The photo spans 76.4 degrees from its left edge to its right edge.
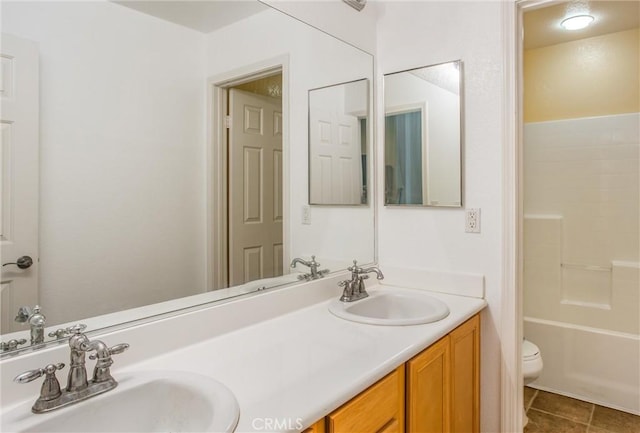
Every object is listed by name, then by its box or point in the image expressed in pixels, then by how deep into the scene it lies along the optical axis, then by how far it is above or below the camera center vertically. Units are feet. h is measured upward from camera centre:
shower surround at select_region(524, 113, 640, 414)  8.38 -0.89
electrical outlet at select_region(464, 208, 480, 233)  5.95 -0.07
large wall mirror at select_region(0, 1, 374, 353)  3.14 +0.60
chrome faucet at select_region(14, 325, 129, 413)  2.71 -1.13
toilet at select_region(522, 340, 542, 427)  7.48 -2.77
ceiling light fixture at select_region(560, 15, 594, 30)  8.05 +3.91
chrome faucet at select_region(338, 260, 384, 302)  5.76 -0.99
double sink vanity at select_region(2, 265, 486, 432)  2.79 -1.29
